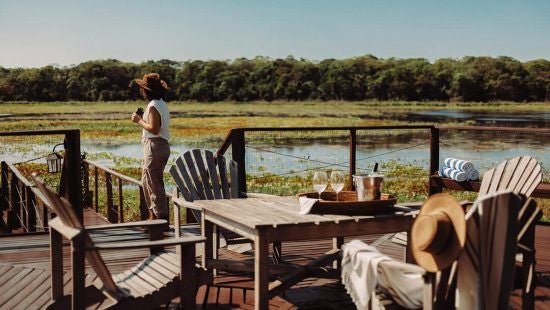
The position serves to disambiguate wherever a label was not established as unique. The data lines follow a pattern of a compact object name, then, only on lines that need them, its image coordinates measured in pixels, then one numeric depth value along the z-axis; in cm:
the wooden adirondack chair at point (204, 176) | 486
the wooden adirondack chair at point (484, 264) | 251
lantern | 968
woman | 579
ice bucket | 356
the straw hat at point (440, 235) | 254
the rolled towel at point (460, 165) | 657
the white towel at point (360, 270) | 272
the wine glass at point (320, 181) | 365
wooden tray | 347
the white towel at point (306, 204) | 352
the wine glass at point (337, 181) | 363
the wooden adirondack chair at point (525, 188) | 314
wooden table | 326
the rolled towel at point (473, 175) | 657
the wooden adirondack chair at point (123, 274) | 295
